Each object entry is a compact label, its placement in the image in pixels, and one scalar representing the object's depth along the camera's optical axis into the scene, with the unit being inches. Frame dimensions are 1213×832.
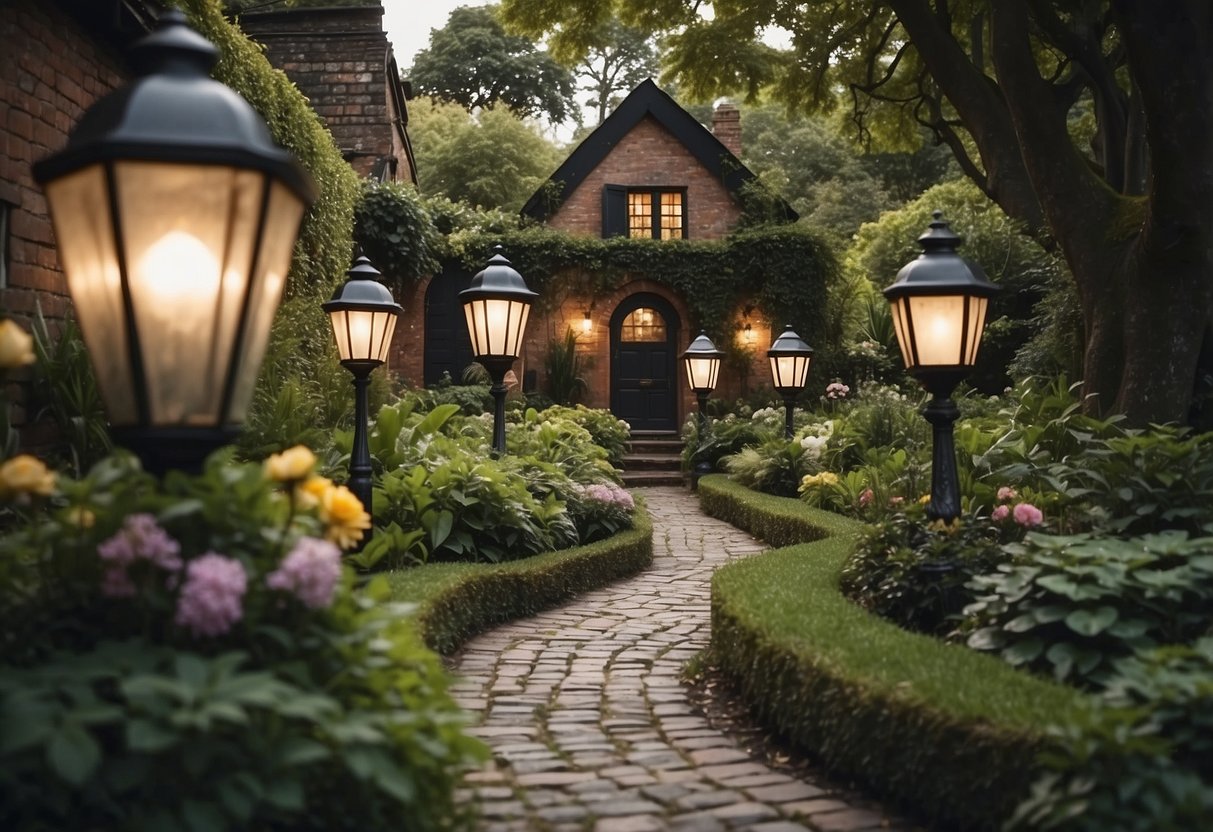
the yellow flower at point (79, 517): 90.0
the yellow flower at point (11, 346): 87.6
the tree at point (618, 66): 1544.0
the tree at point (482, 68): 1439.5
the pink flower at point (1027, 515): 187.9
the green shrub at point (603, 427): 625.3
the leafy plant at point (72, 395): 207.5
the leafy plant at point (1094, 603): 133.8
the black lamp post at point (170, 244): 85.4
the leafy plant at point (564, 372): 761.0
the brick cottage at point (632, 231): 766.5
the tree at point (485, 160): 1189.1
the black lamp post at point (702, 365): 568.4
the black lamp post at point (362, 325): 240.5
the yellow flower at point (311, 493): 100.7
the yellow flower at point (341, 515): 100.9
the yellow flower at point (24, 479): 88.4
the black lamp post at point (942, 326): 189.2
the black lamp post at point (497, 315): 302.4
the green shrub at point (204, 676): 74.7
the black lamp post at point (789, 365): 501.7
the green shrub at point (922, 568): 178.5
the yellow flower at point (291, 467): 94.3
